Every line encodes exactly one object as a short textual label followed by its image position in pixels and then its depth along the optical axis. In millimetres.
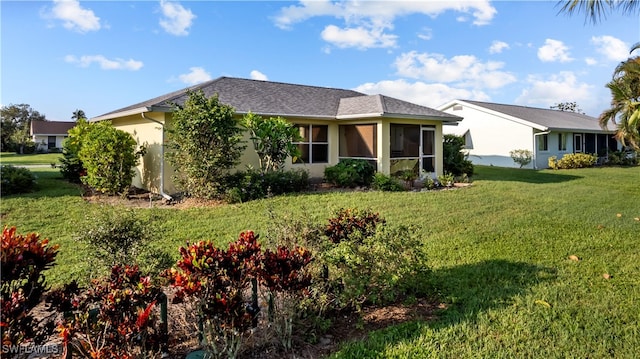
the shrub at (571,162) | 24656
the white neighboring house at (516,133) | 25625
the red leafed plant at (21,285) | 2623
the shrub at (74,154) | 13875
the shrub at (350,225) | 4664
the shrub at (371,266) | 3967
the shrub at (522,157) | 25009
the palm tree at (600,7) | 6961
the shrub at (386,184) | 13219
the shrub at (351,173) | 13641
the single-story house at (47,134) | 48625
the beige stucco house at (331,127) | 13844
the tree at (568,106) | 59125
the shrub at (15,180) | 11617
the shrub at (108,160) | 12055
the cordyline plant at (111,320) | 2836
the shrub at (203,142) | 11195
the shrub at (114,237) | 4363
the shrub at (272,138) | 12445
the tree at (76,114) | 65688
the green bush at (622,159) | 27369
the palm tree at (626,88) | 13977
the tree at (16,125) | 43250
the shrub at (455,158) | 17703
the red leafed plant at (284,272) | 3441
